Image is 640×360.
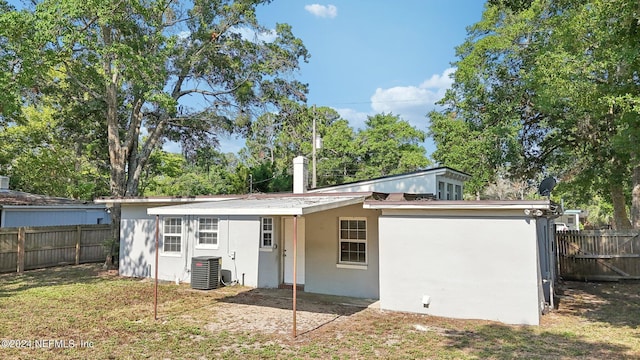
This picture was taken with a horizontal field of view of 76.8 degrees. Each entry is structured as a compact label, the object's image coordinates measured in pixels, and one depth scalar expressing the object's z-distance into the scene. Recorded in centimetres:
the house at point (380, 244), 782
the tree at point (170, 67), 1349
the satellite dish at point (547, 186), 1089
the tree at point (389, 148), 3312
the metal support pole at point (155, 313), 812
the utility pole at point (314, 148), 1873
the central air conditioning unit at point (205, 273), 1129
